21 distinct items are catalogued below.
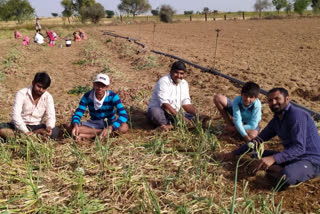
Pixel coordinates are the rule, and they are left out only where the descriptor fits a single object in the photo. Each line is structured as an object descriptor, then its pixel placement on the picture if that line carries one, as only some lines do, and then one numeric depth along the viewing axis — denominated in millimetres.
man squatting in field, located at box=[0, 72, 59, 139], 3281
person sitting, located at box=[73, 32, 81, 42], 16672
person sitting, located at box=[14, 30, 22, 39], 18119
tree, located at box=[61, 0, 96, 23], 64500
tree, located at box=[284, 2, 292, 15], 51197
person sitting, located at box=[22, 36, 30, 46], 14025
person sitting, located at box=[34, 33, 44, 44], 14367
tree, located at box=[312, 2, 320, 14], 39188
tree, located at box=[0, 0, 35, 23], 57625
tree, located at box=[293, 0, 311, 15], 42344
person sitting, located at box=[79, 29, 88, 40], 17816
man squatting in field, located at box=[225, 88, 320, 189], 2424
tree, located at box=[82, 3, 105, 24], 48938
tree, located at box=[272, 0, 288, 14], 54156
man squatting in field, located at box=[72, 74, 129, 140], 3434
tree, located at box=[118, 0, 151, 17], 70000
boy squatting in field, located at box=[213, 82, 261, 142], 3180
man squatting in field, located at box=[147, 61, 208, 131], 3783
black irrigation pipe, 3858
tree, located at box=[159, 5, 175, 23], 44931
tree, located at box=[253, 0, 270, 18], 68938
